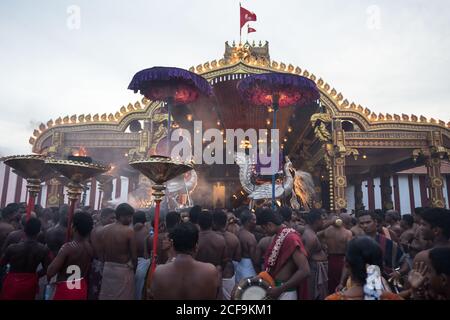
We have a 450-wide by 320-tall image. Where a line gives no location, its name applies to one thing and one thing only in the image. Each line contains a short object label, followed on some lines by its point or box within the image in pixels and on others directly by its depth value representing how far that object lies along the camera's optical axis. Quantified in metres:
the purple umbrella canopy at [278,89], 8.70
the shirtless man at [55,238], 5.02
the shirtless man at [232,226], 6.40
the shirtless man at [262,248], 4.85
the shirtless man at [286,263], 3.44
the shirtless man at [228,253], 4.99
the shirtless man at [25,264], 4.00
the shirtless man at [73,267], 3.74
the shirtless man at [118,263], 4.46
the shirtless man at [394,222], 6.94
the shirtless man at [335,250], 5.85
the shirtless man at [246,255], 5.30
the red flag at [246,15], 13.52
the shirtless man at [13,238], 4.79
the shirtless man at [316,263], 5.55
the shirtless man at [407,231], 5.97
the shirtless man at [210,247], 4.65
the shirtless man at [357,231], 5.92
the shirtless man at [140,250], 5.16
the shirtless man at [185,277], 2.70
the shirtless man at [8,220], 5.19
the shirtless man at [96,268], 4.66
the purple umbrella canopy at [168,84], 8.37
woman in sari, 2.33
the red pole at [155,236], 4.19
